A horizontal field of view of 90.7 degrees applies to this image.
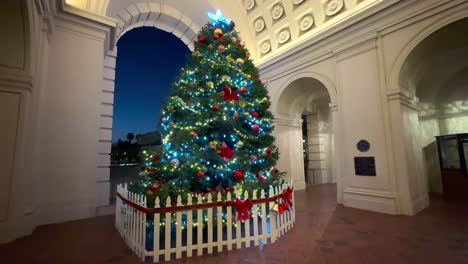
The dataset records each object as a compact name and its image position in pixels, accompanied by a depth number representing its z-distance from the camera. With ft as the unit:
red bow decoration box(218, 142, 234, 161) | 14.01
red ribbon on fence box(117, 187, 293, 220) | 10.93
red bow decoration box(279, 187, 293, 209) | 13.91
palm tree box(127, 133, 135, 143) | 51.72
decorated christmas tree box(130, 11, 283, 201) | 13.85
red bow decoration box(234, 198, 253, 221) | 11.82
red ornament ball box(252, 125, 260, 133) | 16.04
